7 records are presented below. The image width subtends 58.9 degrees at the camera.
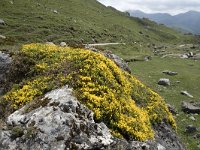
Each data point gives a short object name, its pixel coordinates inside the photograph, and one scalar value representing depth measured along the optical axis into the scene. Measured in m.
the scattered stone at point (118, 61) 12.00
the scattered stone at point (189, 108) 15.75
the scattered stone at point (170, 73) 24.10
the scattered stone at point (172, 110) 15.35
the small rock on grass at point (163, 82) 20.61
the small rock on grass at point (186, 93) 18.77
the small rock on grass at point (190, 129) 13.62
